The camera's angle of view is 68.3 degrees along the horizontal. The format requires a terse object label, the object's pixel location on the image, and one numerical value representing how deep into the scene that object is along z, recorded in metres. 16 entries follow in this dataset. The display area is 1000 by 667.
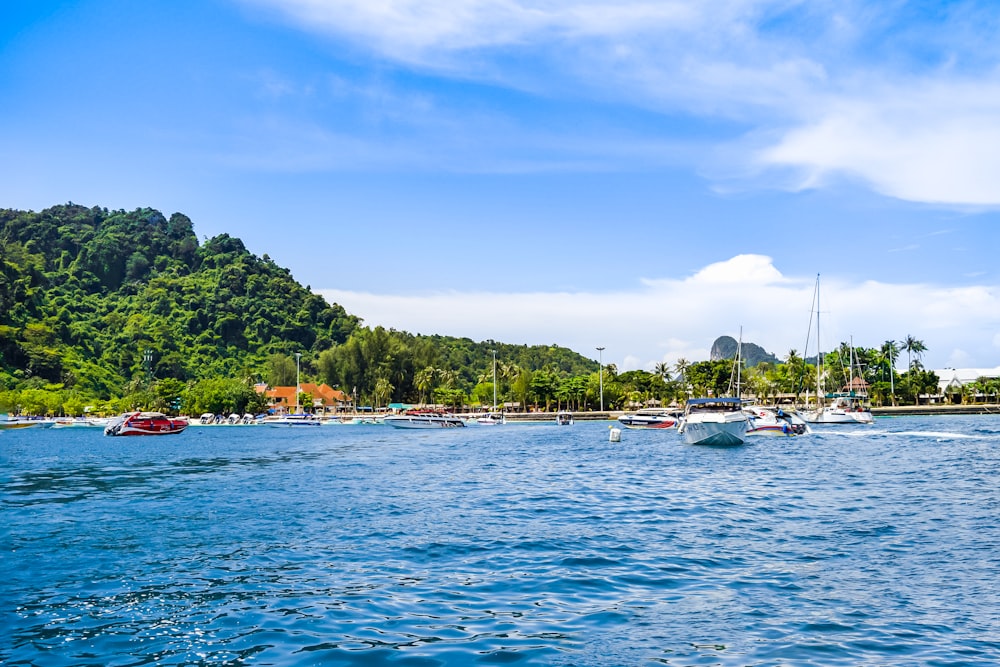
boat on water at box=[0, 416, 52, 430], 140.26
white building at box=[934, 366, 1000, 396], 188.04
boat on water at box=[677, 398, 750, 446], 58.16
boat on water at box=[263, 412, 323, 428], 145.25
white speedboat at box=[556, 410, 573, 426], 137.74
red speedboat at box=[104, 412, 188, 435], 106.19
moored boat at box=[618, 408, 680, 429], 111.12
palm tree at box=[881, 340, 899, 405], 189.65
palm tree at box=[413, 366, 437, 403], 184.25
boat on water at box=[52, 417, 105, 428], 144.62
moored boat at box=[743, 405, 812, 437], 77.81
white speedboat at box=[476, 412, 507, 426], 146.75
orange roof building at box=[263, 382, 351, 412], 192.50
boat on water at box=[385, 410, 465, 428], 126.00
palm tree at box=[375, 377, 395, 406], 180.38
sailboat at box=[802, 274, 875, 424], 111.12
